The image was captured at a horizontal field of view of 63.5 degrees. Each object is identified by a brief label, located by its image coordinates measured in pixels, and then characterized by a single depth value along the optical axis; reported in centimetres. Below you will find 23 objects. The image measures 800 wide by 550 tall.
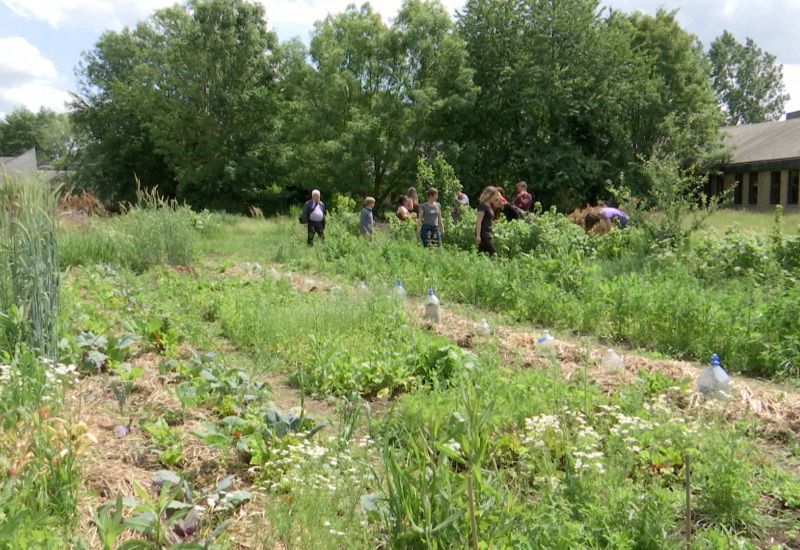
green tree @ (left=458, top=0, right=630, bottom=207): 2820
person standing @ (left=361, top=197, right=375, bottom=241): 1332
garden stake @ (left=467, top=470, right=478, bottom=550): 216
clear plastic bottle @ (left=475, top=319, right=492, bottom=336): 596
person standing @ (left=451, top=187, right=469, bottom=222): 1307
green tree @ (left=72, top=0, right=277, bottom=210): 3194
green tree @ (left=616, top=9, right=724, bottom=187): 2978
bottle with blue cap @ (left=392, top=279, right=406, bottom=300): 675
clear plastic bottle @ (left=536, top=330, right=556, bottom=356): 528
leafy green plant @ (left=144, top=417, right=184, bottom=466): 318
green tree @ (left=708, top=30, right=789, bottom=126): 6134
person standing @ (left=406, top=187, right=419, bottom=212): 1369
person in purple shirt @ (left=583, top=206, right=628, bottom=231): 1323
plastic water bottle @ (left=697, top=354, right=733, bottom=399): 433
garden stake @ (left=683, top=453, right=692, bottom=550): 242
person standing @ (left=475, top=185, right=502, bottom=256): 985
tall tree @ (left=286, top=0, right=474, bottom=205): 2753
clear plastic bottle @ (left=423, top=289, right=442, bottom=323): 649
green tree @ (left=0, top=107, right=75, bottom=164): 8288
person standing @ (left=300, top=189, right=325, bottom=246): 1370
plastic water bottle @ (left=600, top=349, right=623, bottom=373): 490
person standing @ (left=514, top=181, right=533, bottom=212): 1287
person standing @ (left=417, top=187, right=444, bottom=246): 1130
